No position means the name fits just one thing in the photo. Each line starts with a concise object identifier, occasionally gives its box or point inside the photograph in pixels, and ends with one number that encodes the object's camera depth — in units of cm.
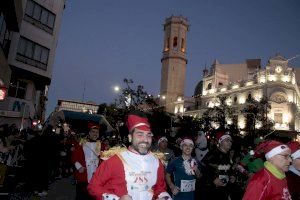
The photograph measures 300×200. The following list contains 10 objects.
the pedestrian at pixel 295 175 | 339
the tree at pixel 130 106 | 3099
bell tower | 5756
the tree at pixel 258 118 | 3389
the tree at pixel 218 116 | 3938
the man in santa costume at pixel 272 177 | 262
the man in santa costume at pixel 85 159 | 480
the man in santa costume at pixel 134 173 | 258
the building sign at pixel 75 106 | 6928
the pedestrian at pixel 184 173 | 430
